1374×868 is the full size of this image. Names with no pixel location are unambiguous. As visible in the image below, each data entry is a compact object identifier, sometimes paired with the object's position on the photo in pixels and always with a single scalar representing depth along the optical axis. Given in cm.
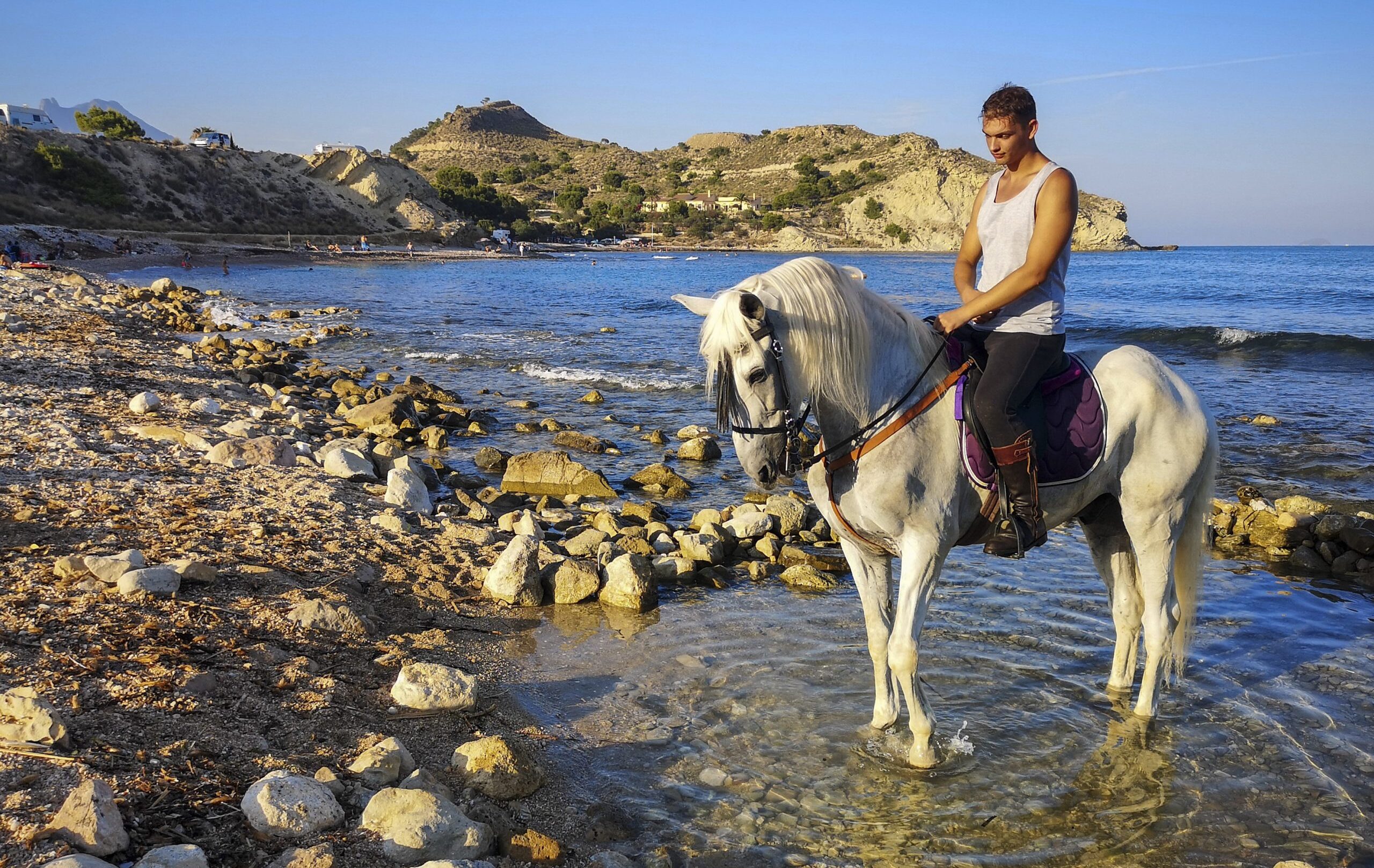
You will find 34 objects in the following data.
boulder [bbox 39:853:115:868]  269
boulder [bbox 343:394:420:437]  1281
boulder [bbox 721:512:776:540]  855
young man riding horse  421
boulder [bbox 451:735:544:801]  412
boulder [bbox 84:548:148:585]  514
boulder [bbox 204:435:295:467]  844
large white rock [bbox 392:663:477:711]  476
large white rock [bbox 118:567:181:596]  503
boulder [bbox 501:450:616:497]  1047
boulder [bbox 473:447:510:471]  1143
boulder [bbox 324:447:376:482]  897
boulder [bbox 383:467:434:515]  849
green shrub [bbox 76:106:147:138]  9338
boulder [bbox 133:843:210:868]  290
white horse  384
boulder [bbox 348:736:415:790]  386
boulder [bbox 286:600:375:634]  535
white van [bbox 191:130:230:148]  9712
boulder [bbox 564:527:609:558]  783
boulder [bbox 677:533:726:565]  782
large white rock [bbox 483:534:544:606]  673
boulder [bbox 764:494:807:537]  880
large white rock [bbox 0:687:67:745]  337
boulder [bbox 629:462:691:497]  1062
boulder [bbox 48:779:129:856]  290
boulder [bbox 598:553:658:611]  685
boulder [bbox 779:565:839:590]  755
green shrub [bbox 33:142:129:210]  6812
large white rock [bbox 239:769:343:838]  333
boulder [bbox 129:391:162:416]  1027
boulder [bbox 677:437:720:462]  1220
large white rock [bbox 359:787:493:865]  340
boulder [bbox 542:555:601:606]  687
